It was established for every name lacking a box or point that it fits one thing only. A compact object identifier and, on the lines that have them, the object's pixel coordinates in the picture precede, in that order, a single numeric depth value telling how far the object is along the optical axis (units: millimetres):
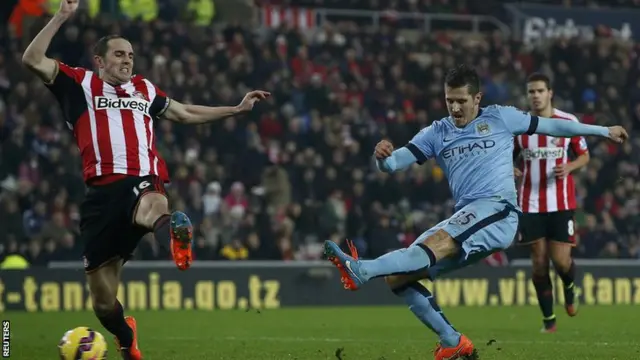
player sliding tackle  17844
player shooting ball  17250
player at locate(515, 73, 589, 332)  26953
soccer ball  17630
